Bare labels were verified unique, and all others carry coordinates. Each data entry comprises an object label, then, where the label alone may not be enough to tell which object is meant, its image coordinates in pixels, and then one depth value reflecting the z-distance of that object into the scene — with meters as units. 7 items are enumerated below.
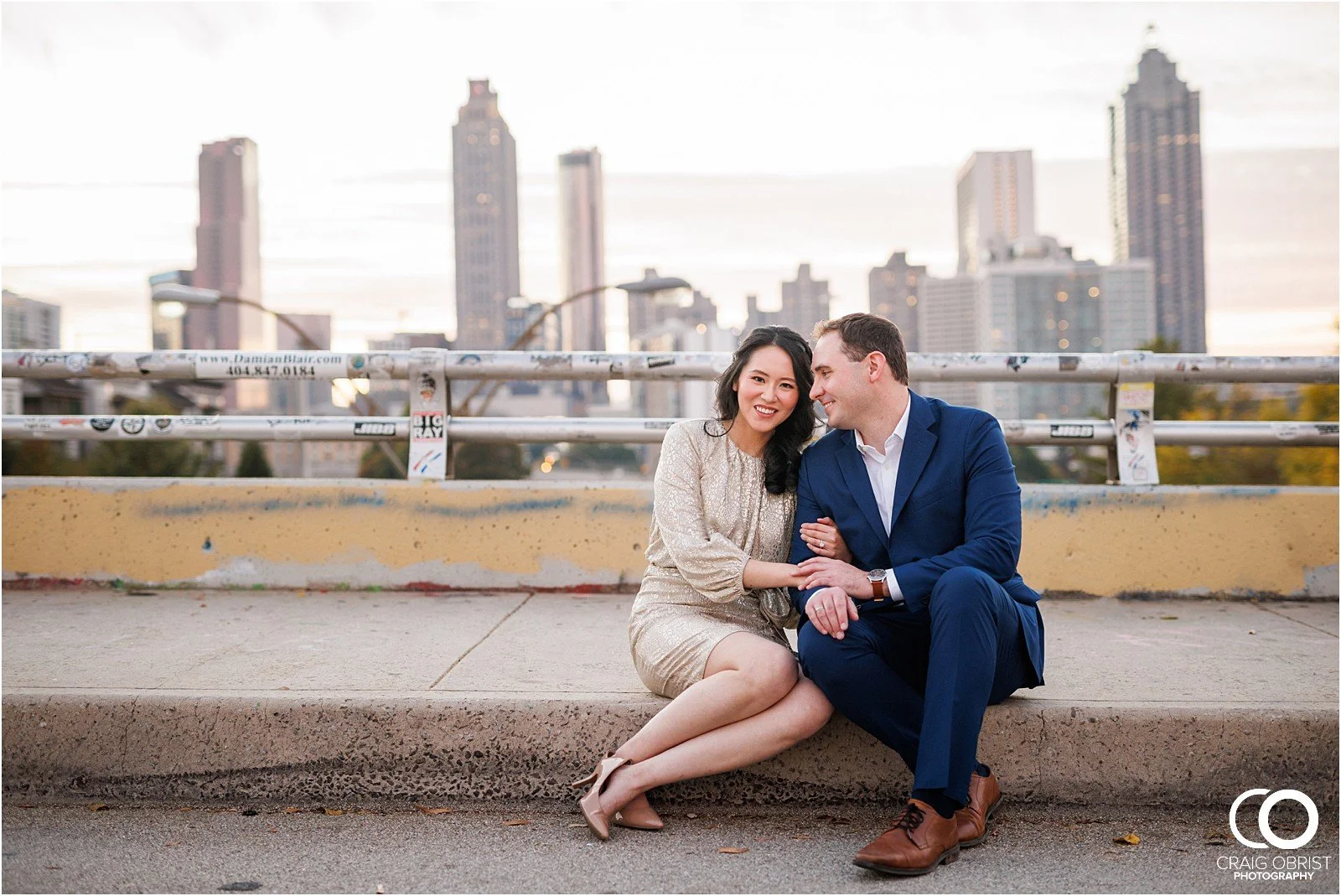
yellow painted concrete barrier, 5.00
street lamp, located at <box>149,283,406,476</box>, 19.00
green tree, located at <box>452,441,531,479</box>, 57.09
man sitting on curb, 2.72
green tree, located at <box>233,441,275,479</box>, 51.81
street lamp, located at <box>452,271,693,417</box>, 18.86
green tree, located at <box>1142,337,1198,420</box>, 67.62
